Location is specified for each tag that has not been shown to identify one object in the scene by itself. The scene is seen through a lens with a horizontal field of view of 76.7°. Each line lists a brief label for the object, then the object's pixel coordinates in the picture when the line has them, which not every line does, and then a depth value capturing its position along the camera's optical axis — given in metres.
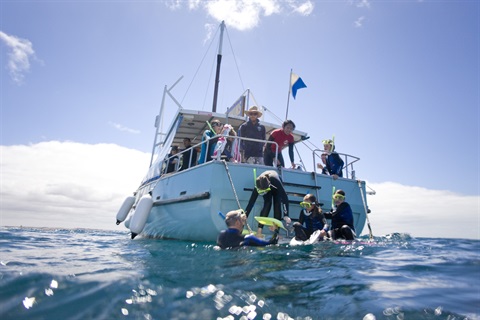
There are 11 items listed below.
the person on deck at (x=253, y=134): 7.02
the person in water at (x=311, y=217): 5.54
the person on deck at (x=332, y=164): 7.21
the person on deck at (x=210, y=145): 6.80
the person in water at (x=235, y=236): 4.23
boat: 5.85
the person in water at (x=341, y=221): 5.48
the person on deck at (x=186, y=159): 7.53
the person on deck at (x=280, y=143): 6.80
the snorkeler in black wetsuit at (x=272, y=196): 5.71
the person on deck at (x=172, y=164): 8.52
